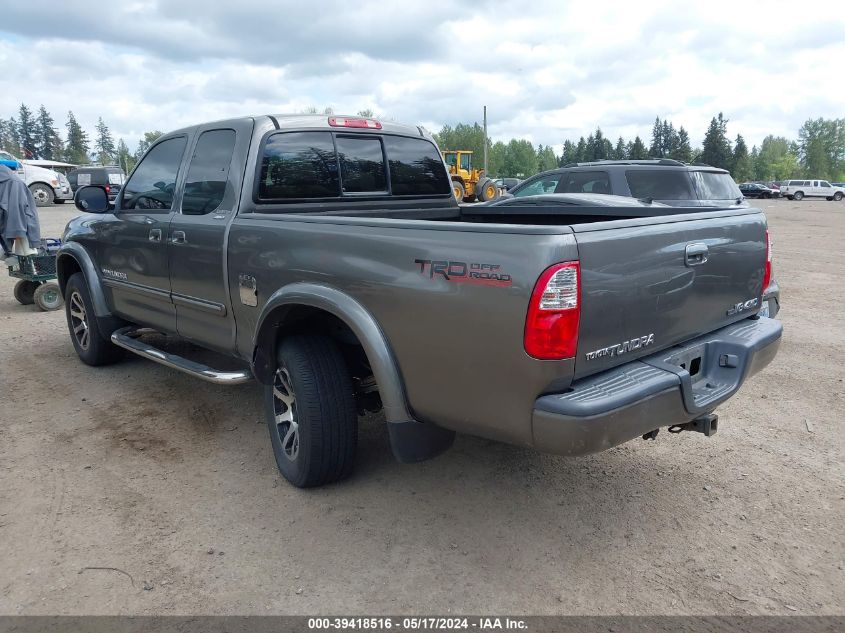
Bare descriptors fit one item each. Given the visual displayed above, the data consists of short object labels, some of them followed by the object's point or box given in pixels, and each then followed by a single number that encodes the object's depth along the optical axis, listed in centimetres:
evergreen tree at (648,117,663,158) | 11144
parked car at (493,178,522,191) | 4419
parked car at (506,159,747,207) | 761
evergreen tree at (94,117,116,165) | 15612
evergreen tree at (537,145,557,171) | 14545
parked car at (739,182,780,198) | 5488
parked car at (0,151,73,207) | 2669
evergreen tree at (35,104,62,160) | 12575
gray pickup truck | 243
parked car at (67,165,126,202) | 3023
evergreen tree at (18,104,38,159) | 12558
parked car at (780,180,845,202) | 5100
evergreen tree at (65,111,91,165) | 11581
